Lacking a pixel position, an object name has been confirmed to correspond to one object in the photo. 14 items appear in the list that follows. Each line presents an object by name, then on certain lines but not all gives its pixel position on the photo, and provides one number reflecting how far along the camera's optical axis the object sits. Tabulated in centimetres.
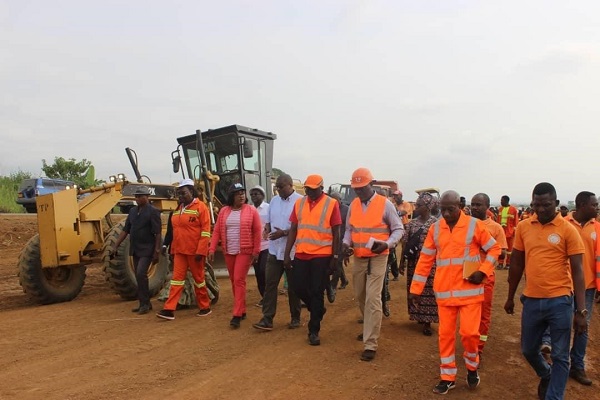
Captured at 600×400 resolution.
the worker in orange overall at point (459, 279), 430
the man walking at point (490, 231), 530
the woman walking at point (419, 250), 639
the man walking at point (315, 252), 575
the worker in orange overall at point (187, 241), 689
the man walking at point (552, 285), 389
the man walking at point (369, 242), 528
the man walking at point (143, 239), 725
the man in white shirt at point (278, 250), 637
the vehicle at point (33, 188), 2123
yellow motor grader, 780
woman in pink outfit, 656
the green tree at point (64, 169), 2936
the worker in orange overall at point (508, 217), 1395
